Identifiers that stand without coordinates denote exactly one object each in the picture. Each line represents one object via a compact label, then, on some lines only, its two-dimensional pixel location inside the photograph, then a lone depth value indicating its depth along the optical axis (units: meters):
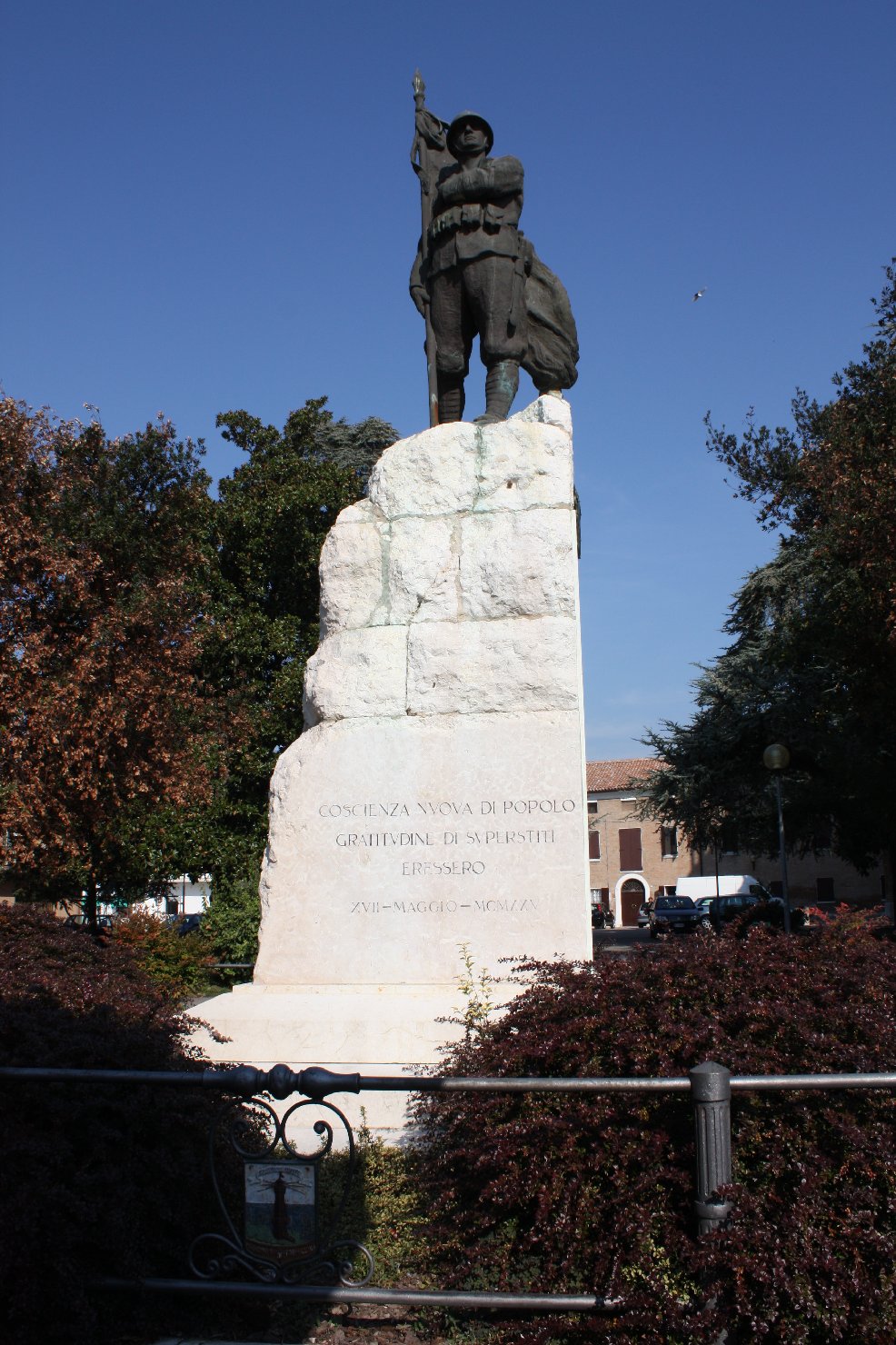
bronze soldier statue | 6.91
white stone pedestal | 5.59
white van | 45.19
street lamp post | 17.38
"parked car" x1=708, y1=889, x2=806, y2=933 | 28.20
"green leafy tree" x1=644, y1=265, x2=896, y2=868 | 15.59
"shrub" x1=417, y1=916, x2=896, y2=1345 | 2.93
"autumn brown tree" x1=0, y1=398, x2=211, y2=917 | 13.77
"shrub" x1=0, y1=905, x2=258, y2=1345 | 3.13
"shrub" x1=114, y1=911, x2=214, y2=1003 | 12.39
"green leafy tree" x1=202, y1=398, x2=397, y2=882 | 19.33
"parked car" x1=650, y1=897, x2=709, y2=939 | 38.28
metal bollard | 2.96
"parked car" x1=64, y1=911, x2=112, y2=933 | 14.81
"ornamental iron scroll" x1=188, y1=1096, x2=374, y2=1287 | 3.17
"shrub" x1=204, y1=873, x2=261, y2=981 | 15.87
